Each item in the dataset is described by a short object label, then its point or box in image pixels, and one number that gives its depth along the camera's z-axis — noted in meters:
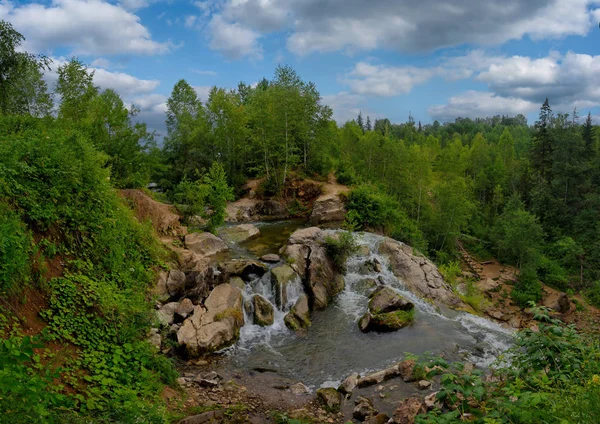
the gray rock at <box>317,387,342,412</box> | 9.56
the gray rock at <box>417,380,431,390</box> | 10.35
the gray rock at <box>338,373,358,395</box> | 10.39
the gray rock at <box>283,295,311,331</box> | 14.38
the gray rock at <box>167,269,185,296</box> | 14.07
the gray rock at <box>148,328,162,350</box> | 10.57
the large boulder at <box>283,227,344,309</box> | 16.69
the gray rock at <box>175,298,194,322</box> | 12.88
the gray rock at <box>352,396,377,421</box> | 9.24
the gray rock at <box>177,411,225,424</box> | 7.48
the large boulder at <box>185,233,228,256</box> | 18.06
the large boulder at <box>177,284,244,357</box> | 11.72
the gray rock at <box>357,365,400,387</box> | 10.70
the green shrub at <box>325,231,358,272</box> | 18.66
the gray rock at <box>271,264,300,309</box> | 15.55
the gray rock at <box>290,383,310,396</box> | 10.27
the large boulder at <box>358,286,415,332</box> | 14.56
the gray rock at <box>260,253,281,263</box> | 18.14
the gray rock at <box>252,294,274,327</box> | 14.18
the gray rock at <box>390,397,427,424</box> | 8.30
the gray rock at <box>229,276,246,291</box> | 15.49
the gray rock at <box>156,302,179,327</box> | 12.16
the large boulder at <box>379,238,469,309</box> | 18.92
